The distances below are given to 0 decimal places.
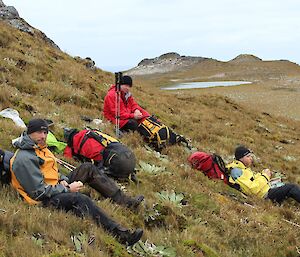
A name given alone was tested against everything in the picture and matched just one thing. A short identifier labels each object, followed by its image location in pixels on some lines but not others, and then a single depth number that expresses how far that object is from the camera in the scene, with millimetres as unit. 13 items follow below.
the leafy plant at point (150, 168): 9280
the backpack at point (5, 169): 6395
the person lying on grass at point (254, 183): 9859
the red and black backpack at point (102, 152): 8234
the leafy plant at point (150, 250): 5582
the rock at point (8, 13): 26997
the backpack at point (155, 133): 12398
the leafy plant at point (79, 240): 4981
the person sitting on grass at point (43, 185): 5742
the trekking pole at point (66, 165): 7973
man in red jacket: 12680
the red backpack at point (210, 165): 10812
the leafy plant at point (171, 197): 7800
